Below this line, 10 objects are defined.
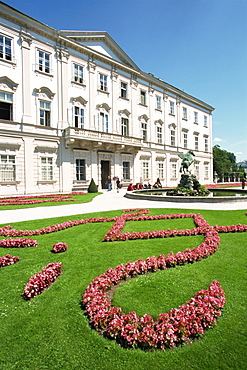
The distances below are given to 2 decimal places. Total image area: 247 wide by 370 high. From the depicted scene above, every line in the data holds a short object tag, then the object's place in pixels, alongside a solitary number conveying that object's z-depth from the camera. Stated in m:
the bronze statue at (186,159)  19.81
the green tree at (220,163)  65.59
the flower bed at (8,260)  5.00
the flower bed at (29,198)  15.65
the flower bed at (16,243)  6.37
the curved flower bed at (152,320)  2.54
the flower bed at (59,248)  5.72
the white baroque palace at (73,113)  21.39
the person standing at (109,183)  27.70
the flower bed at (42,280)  3.63
